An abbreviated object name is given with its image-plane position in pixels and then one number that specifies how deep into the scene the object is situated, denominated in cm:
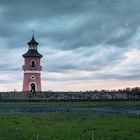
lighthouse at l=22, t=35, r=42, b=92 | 4221
